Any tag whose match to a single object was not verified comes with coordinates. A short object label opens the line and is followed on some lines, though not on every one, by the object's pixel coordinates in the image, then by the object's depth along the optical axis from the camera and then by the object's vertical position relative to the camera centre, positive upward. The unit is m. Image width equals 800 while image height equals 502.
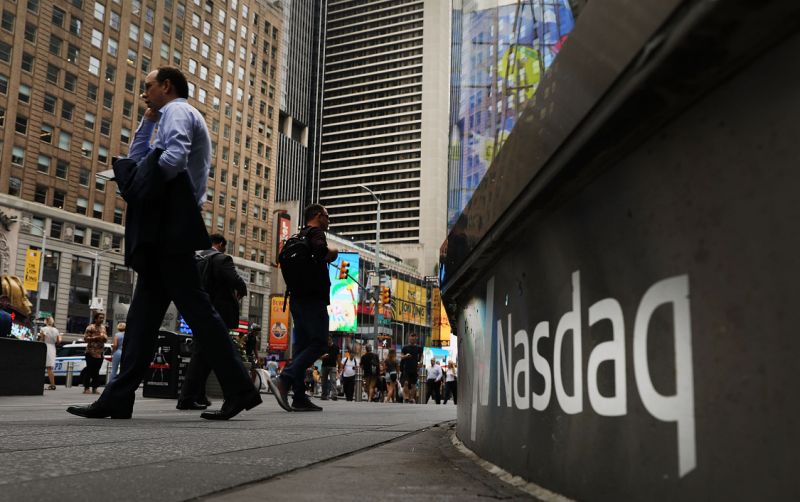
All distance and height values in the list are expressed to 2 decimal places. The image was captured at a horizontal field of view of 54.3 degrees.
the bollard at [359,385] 19.91 -0.35
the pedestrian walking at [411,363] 20.95 +0.27
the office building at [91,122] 52.41 +18.56
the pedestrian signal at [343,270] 32.25 +4.18
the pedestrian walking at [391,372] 22.75 +0.02
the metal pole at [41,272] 48.12 +6.00
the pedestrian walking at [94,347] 16.48 +0.38
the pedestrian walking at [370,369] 21.67 +0.09
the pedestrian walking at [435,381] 24.51 -0.23
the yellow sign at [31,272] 47.53 +5.56
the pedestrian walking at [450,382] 26.55 -0.28
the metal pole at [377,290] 36.44 +3.81
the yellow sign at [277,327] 74.94 +4.12
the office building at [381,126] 150.00 +48.03
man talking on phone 4.09 +0.66
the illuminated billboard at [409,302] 101.19 +9.45
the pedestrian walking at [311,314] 6.31 +0.46
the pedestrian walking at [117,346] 15.86 +0.43
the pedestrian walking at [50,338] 16.47 +0.59
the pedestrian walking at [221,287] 6.91 +0.72
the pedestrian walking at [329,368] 19.77 +0.06
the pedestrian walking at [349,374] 23.03 -0.07
